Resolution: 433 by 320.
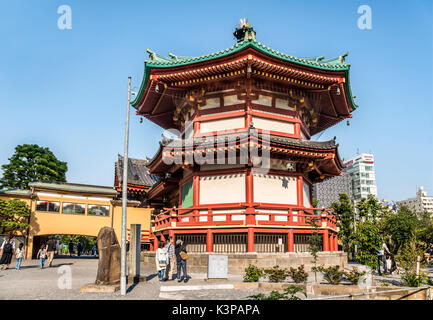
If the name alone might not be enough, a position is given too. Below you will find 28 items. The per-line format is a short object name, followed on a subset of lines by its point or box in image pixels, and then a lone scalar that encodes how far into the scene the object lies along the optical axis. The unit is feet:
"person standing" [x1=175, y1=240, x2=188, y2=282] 50.06
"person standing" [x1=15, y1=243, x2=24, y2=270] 67.10
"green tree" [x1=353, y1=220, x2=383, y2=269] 47.19
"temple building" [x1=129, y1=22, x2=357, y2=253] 65.92
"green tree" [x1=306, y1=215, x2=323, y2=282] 50.85
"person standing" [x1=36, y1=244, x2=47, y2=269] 69.26
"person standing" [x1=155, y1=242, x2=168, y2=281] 50.60
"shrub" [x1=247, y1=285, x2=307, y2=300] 26.72
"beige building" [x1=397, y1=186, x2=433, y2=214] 585.22
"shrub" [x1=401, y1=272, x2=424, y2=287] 43.73
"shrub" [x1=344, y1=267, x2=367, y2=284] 43.64
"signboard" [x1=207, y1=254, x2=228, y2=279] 48.78
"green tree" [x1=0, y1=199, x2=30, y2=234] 96.73
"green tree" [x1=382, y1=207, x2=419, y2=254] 83.86
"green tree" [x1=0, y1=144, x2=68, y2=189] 176.24
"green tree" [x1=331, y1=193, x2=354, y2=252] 129.70
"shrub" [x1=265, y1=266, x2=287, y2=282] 44.86
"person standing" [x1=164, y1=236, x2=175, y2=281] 51.16
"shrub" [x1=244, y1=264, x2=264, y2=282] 45.81
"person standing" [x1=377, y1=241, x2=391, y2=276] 63.21
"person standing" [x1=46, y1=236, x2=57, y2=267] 74.01
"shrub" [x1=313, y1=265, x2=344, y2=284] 44.62
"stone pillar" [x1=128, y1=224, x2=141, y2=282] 50.05
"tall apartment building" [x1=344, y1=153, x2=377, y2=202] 453.99
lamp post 38.96
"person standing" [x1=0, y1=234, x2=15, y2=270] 64.95
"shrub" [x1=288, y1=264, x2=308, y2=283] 44.96
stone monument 40.06
